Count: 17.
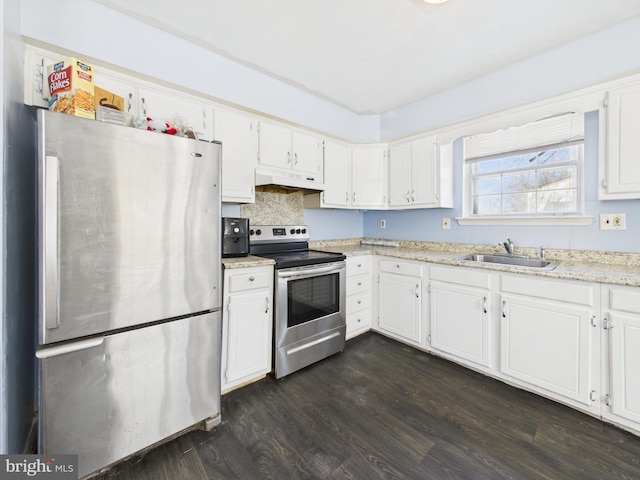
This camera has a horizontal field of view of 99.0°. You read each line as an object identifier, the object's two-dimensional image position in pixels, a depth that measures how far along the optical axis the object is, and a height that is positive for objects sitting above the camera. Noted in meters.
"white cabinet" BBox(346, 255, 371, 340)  2.79 -0.60
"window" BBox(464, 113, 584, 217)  2.28 +0.64
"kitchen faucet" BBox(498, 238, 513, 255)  2.45 -0.08
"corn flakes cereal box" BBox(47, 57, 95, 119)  1.32 +0.75
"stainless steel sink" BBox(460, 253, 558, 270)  2.23 -0.20
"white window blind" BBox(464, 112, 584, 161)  2.26 +0.93
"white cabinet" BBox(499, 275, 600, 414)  1.70 -0.68
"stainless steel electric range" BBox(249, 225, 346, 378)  2.13 -0.53
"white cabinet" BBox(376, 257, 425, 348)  2.59 -0.63
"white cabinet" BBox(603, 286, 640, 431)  1.55 -0.67
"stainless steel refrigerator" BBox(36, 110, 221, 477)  1.17 -0.24
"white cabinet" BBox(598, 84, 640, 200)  1.80 +0.63
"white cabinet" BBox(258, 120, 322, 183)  2.50 +0.86
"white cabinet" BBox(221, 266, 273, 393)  1.91 -0.64
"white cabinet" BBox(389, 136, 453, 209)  2.85 +0.70
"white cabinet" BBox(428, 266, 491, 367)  2.15 -0.64
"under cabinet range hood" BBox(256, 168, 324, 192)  2.37 +0.53
